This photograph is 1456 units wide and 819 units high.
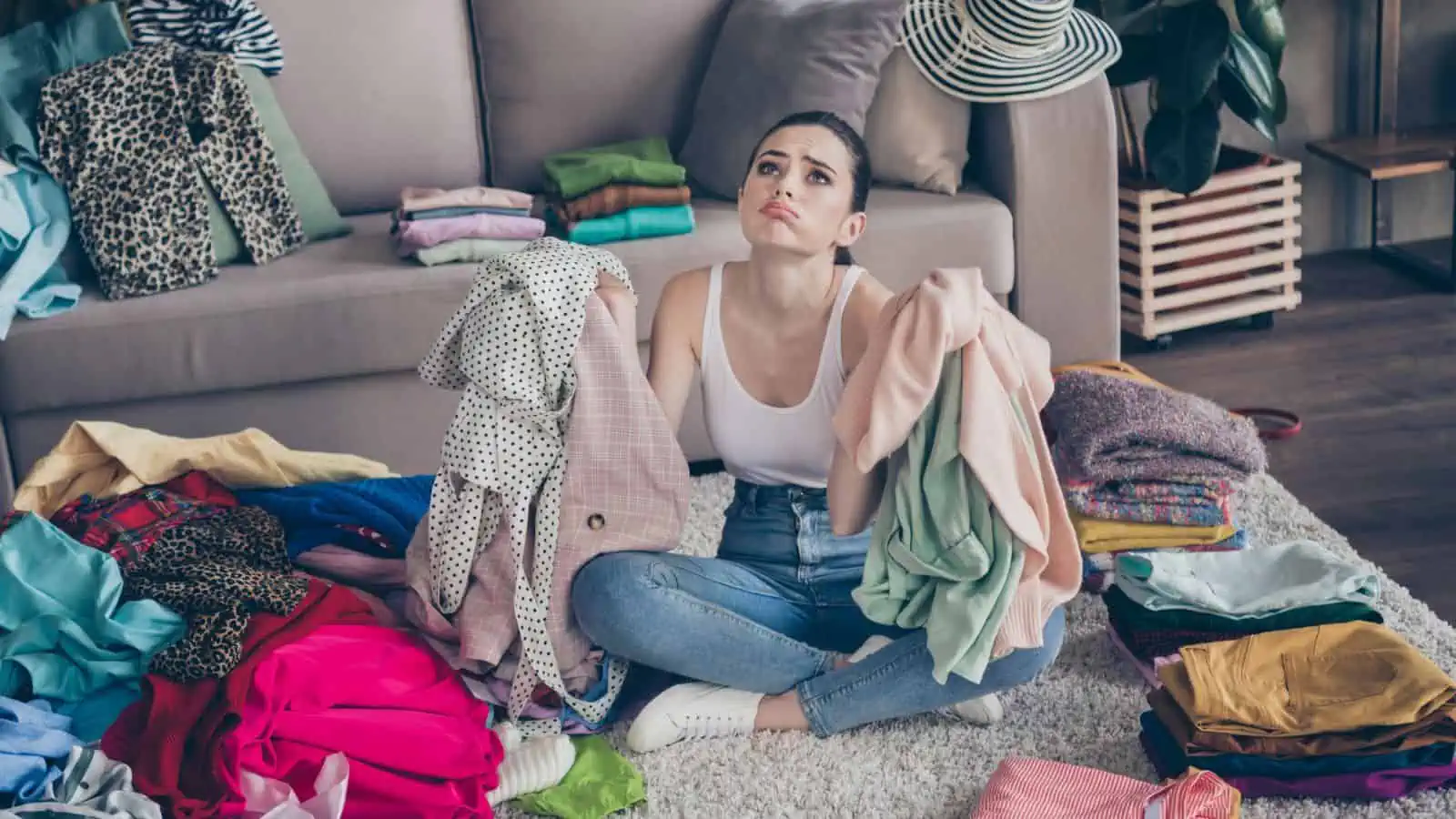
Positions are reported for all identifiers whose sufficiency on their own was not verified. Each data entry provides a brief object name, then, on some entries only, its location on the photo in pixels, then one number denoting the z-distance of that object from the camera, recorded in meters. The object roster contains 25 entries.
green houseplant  3.38
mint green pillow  3.16
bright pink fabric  1.97
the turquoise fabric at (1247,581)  2.19
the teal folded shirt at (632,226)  3.00
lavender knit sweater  2.46
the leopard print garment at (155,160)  2.93
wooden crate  3.55
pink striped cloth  1.89
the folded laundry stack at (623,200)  3.00
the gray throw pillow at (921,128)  3.16
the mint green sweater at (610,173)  3.01
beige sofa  2.87
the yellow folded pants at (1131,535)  2.47
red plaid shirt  2.19
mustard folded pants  1.96
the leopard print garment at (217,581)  2.02
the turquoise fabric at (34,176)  2.84
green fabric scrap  2.05
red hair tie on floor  3.09
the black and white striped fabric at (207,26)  3.16
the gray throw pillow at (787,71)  3.11
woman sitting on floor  2.13
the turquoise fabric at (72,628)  2.06
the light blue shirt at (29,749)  1.90
